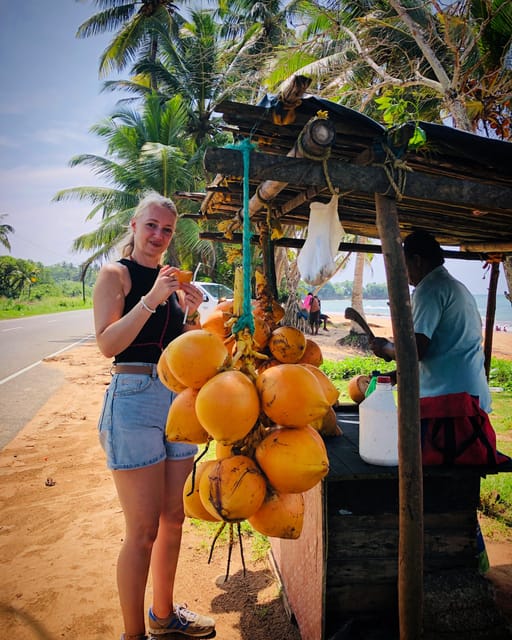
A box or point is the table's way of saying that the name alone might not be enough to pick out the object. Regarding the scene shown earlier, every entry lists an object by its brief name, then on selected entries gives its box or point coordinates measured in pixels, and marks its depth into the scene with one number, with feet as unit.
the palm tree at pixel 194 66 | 56.85
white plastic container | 6.97
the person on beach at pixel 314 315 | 56.56
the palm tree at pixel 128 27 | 60.29
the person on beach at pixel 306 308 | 57.20
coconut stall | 5.29
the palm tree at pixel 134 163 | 47.83
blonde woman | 5.91
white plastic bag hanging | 6.80
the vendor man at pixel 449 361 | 7.51
